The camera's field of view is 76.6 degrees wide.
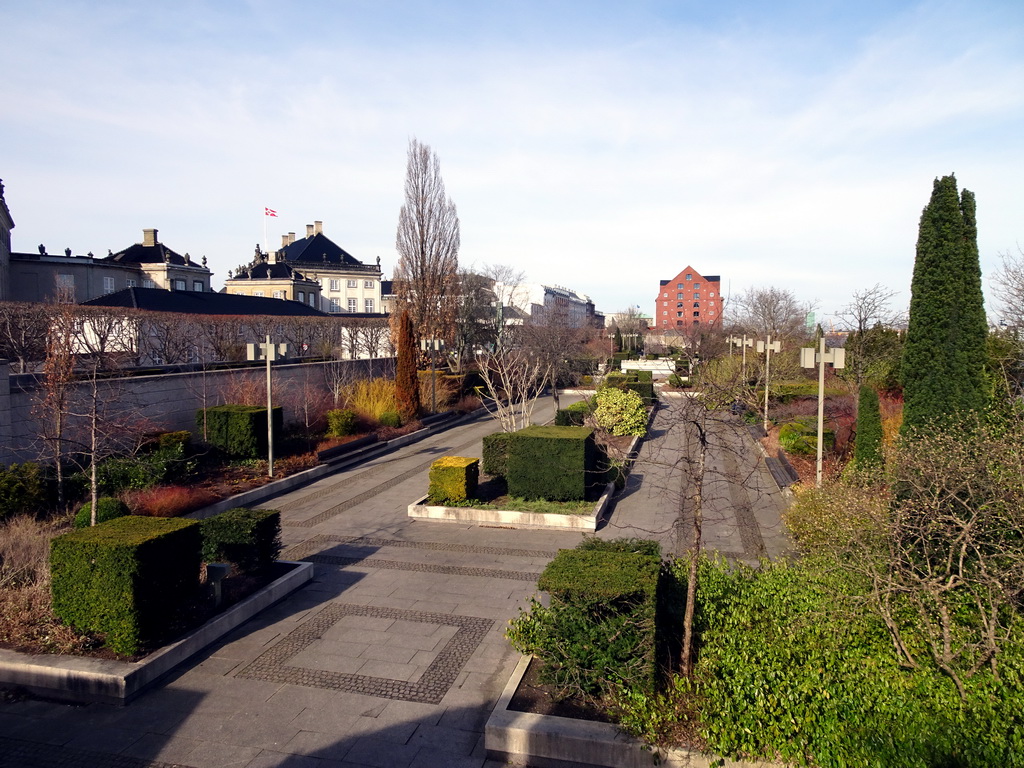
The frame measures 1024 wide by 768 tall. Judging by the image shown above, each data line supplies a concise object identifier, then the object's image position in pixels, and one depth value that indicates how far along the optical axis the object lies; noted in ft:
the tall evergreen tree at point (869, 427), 45.29
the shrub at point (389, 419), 74.38
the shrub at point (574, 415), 61.98
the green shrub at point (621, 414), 66.80
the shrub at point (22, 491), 35.09
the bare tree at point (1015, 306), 57.67
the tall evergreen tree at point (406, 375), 78.18
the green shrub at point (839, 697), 14.42
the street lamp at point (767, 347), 69.10
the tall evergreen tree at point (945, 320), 43.37
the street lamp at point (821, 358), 41.34
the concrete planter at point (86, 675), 20.47
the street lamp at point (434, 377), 83.61
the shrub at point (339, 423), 66.28
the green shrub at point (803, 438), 57.82
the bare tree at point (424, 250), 103.14
